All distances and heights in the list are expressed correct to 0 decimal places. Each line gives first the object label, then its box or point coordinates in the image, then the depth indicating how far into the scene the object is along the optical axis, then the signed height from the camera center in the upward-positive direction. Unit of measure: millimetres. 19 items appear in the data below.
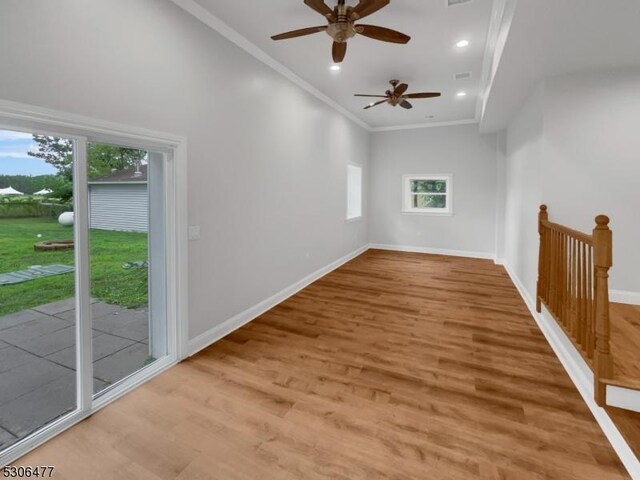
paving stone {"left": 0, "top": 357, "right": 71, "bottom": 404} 2016 -1052
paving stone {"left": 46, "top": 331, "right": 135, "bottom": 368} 2248 -1021
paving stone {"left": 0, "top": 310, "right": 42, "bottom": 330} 1877 -606
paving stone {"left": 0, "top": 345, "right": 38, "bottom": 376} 1998 -899
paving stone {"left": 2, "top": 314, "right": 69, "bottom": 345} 1955 -711
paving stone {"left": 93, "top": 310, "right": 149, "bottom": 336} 2621 -863
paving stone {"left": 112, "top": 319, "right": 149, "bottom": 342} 2785 -975
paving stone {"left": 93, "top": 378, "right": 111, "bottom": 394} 2344 -1230
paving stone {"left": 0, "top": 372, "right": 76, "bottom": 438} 1924 -1185
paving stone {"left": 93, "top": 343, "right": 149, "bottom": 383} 2484 -1162
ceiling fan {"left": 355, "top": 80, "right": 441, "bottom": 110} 4457 +1781
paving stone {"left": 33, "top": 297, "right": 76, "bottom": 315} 2069 -574
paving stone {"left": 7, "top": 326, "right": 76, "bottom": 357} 2143 -837
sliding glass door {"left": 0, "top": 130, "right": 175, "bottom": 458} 1882 -345
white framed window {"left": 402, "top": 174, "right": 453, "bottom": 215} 7662 +616
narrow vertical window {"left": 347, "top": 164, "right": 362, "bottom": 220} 7277 +610
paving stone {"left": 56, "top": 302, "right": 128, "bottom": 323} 2129 -690
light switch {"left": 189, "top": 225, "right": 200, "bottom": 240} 2890 -129
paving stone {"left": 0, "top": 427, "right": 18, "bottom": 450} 1798 -1251
